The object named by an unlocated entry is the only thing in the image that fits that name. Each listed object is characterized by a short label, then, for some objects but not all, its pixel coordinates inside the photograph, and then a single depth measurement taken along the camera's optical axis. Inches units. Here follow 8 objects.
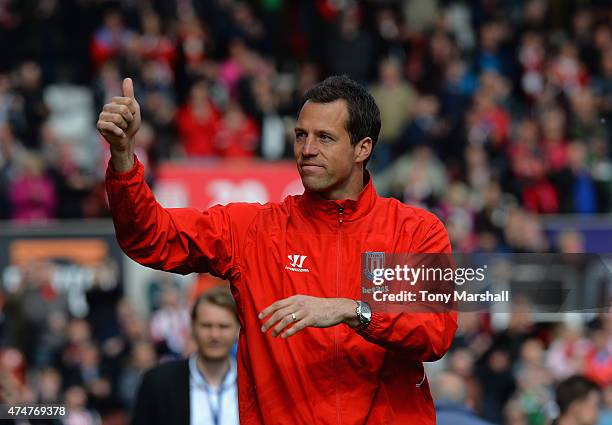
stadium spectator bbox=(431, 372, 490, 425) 458.9
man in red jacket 349.4
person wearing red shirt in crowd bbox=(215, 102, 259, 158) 1236.5
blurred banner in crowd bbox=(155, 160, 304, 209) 1130.0
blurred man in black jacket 496.4
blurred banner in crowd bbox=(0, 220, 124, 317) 1040.8
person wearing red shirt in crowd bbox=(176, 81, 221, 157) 1242.6
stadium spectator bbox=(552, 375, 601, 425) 553.6
